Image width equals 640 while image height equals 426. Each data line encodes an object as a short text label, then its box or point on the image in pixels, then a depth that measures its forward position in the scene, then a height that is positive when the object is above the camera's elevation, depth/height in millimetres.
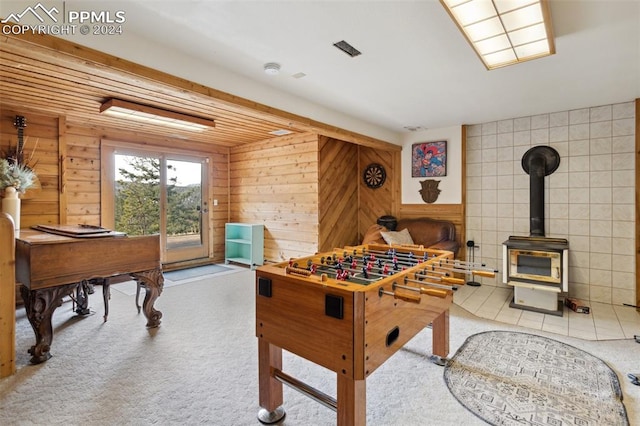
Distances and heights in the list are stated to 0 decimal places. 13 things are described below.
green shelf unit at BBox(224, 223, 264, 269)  5590 -590
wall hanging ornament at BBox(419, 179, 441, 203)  4891 +339
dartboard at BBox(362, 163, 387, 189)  5480 +658
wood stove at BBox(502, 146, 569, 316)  3375 -677
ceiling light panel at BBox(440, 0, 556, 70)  1779 +1195
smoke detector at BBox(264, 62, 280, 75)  2565 +1217
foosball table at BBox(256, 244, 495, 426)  1367 -533
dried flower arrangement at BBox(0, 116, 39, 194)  3330 +530
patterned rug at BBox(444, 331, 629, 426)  1745 -1143
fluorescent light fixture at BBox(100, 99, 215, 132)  3471 +1219
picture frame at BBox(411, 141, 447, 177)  4801 +841
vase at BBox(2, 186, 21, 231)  3203 +117
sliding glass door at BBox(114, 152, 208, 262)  5019 +219
